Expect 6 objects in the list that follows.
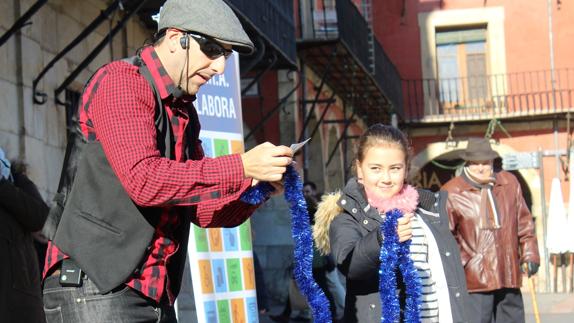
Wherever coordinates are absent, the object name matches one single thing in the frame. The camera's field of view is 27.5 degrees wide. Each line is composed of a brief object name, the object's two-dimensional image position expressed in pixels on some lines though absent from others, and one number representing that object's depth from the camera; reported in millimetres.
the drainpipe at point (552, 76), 28781
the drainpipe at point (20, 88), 9227
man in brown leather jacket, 8492
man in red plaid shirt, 3199
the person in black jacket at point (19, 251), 5652
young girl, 4918
